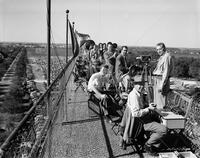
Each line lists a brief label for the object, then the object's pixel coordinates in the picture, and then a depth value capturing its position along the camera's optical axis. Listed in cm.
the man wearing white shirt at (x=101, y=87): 411
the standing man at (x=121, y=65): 459
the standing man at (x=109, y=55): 521
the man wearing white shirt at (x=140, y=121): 288
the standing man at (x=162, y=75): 353
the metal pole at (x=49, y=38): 296
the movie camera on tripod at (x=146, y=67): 375
